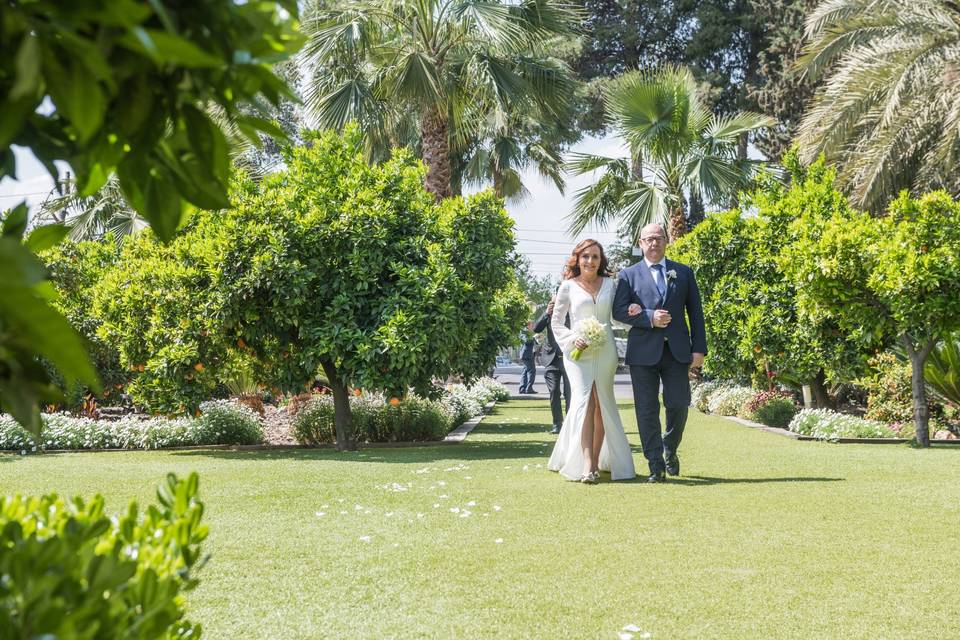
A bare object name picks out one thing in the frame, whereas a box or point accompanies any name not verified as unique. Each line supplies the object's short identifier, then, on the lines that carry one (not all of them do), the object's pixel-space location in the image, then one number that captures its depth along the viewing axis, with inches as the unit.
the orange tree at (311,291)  418.3
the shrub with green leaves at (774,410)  631.2
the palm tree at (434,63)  615.5
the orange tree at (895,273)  420.2
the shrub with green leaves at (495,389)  959.9
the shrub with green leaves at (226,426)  493.0
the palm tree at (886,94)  652.7
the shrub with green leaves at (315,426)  500.4
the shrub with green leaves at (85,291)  567.8
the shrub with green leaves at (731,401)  737.6
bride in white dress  316.5
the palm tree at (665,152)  769.6
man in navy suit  313.0
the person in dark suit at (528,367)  1066.4
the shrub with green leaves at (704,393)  847.1
